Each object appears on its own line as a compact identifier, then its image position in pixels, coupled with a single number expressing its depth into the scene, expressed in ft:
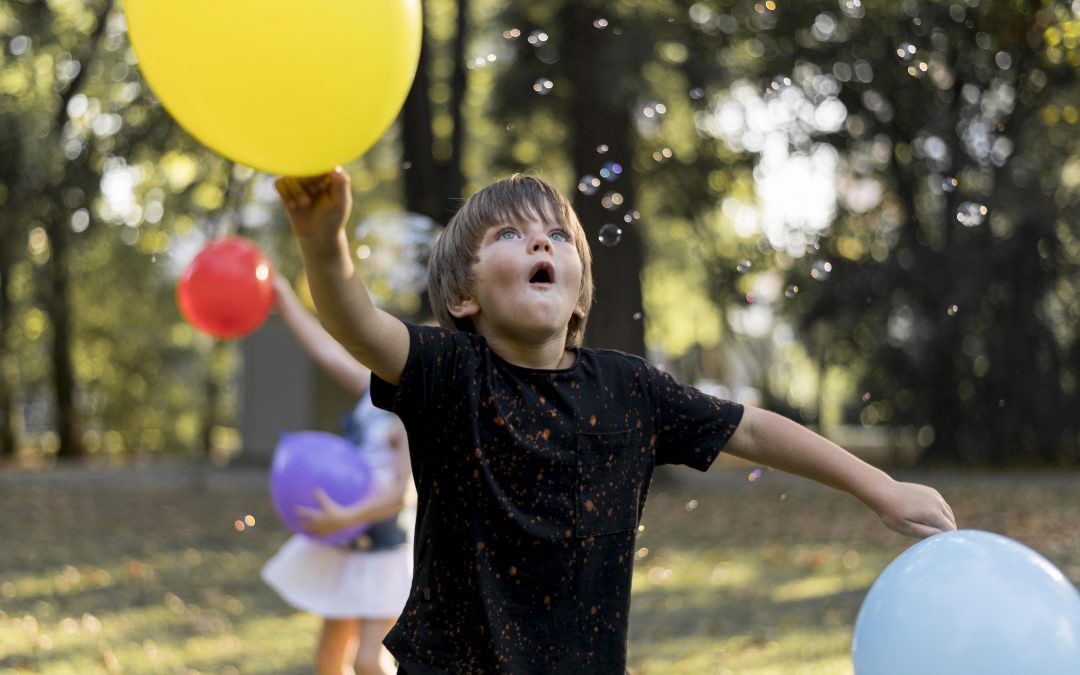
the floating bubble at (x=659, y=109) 15.77
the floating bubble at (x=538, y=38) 13.49
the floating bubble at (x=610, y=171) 13.60
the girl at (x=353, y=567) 14.15
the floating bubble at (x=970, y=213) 15.15
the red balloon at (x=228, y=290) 15.48
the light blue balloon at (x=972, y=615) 7.16
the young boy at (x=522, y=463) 7.82
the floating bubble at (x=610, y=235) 12.96
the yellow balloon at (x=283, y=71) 6.24
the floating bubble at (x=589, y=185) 14.50
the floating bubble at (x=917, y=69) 15.39
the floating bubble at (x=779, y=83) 15.12
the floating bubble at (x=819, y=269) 13.55
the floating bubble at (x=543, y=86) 13.14
